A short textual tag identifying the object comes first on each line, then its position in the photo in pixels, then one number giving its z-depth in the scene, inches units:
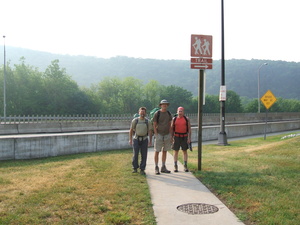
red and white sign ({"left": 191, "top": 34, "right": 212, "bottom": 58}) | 337.7
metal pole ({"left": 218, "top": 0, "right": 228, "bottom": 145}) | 681.0
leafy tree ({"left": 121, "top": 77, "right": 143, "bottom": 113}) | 3624.5
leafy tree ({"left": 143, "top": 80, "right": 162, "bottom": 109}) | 4121.6
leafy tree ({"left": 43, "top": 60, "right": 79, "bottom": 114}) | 2790.4
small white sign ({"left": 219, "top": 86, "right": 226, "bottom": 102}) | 665.0
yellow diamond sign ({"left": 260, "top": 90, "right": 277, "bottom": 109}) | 863.7
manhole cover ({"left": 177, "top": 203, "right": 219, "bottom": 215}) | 204.5
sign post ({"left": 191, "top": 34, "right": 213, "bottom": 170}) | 338.6
